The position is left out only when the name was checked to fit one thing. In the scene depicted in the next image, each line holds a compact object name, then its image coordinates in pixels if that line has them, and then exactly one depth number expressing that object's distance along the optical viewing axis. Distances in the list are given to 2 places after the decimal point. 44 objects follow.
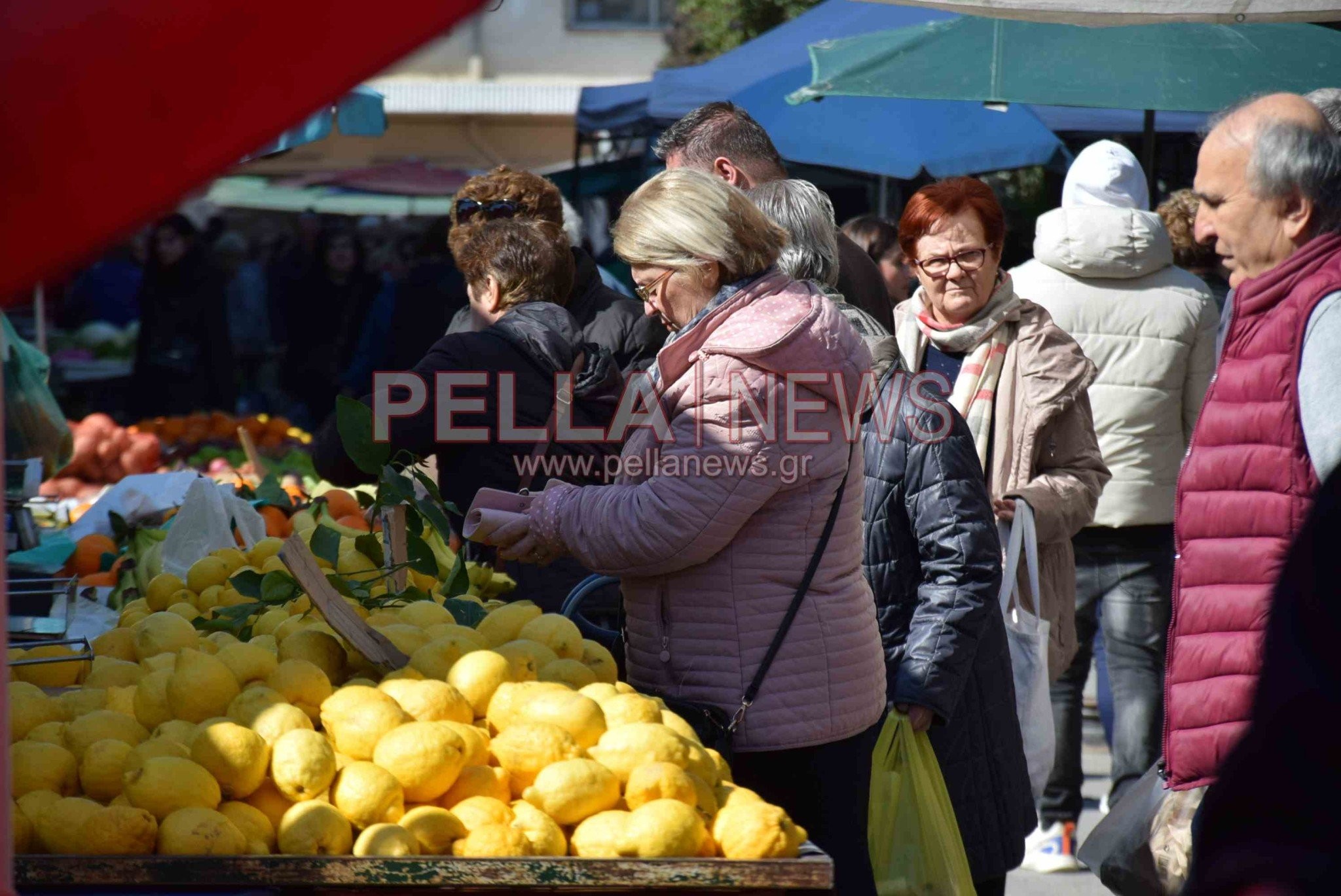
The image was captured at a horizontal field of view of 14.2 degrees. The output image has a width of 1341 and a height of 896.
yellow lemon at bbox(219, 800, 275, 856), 5.48
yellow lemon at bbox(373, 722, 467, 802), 5.52
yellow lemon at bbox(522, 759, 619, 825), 5.52
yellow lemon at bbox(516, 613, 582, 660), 5.85
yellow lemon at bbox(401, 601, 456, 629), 5.91
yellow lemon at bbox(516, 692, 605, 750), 5.62
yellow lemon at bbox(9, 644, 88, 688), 5.94
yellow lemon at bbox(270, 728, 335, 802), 5.51
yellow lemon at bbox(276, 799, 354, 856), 5.46
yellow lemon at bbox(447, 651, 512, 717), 5.69
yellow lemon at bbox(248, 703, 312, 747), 5.57
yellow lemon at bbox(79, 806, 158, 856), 5.45
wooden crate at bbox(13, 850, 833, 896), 5.43
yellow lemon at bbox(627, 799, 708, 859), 5.45
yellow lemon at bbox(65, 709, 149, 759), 5.61
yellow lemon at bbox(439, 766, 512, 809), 5.56
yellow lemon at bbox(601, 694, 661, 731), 5.65
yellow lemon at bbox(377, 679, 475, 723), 5.62
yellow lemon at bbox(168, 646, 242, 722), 5.64
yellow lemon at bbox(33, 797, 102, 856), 5.47
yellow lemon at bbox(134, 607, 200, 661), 5.90
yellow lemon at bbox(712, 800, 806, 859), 5.48
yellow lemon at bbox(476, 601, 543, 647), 5.88
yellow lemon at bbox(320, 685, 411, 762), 5.57
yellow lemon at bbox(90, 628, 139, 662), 5.95
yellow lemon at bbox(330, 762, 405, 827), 5.49
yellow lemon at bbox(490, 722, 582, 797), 5.58
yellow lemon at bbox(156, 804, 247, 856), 5.44
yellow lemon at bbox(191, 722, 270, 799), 5.52
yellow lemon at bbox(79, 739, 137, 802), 5.55
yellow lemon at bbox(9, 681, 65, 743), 5.66
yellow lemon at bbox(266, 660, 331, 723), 5.65
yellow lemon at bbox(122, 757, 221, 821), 5.48
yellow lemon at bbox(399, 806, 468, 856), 5.47
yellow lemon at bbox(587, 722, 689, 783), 5.58
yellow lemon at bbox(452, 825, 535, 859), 5.45
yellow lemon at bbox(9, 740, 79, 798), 5.54
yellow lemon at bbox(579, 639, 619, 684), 5.86
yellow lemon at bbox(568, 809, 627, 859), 5.46
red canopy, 3.62
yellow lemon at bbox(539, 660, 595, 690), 5.77
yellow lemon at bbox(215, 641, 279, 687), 5.69
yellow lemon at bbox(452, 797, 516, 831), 5.50
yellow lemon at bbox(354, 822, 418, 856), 5.44
